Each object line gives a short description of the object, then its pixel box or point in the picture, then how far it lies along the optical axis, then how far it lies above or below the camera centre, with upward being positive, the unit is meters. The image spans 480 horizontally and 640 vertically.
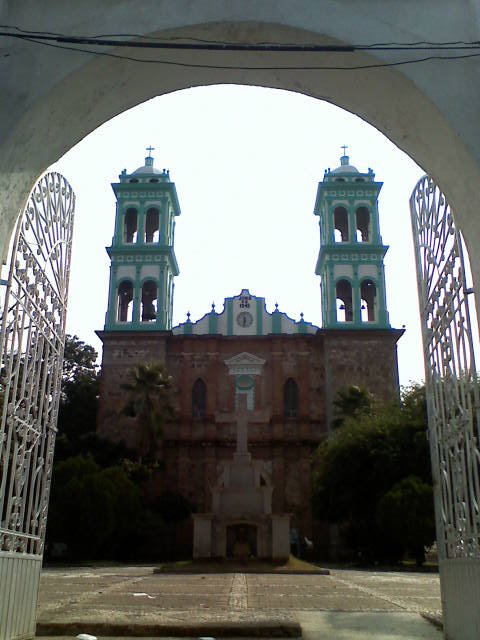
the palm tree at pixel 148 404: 31.56 +6.22
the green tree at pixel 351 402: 31.88 +6.36
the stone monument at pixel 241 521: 19.84 +0.69
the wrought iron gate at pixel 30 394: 4.78 +1.08
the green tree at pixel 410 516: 21.08 +0.90
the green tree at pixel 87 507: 23.27 +1.25
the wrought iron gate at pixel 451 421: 4.67 +0.90
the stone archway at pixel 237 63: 4.52 +3.06
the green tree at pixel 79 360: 42.56 +11.00
